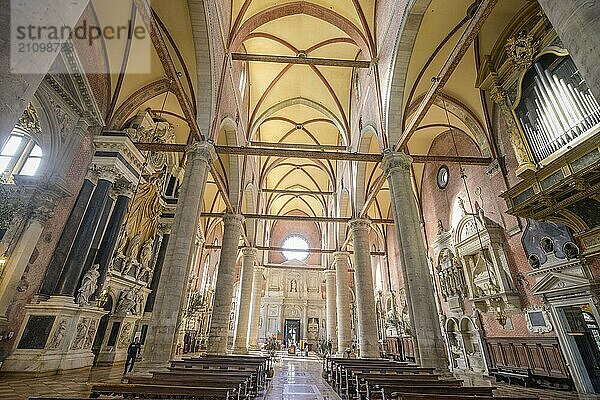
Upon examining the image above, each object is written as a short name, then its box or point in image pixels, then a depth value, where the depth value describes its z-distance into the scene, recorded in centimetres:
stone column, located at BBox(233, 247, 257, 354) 1633
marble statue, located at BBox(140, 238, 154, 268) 1397
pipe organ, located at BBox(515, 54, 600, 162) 671
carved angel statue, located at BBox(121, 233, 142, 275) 1280
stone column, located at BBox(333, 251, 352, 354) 1694
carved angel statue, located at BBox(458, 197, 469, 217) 1243
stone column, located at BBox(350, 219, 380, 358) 1270
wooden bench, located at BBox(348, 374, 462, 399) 436
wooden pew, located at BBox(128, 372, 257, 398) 391
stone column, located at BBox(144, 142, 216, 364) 690
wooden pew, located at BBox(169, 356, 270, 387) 694
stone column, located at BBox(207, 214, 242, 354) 1188
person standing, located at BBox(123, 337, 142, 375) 877
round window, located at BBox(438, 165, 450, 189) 1452
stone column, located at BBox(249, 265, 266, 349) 2180
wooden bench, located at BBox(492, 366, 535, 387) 863
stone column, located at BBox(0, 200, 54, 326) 743
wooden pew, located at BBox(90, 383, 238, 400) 323
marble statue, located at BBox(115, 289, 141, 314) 1234
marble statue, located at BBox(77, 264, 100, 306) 905
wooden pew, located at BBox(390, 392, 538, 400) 316
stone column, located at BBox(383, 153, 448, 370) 738
